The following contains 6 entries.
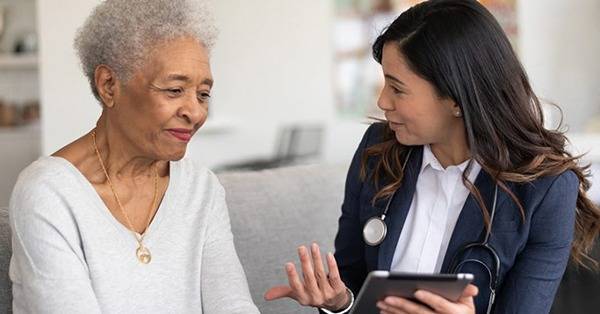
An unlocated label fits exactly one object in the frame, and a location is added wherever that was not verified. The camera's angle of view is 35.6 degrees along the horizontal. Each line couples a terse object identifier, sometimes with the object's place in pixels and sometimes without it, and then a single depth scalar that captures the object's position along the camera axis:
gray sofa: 2.34
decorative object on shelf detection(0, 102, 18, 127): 6.79
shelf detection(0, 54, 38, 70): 6.76
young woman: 1.94
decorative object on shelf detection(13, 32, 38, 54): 6.94
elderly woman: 1.61
